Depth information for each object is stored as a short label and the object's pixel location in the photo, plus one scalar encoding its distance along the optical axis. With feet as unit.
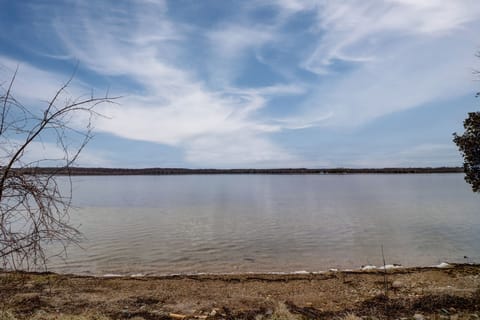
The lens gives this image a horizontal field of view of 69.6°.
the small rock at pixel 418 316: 21.88
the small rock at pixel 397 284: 32.15
